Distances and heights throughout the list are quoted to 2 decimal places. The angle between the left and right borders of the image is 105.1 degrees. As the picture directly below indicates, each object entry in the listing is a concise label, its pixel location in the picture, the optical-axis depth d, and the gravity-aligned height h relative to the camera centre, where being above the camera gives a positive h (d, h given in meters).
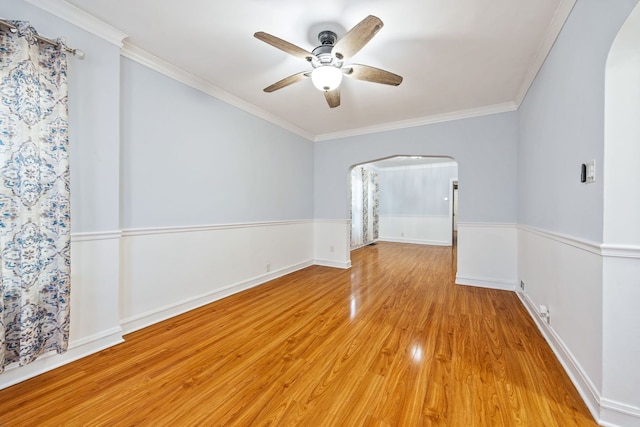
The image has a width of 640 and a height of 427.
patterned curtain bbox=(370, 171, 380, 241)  7.87 +0.34
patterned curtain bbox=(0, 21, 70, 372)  1.47 +0.08
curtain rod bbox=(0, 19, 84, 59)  1.44 +1.11
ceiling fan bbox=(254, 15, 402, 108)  1.64 +1.17
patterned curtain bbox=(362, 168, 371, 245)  7.15 +0.13
